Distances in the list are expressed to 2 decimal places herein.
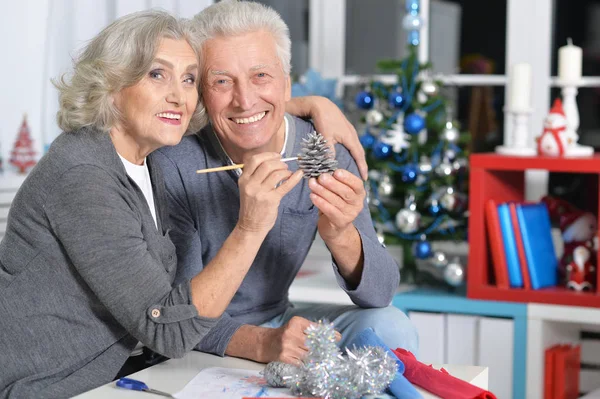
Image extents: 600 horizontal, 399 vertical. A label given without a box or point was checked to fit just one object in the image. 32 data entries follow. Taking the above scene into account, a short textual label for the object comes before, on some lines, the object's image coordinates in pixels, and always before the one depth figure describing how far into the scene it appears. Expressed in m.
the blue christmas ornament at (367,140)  2.98
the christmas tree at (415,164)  2.91
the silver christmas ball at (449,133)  2.89
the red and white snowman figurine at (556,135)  2.78
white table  1.45
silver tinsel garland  1.37
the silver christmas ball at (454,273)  2.90
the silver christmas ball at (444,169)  2.88
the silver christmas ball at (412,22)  3.05
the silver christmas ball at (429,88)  2.95
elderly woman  1.51
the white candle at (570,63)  2.89
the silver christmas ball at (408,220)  2.90
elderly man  1.75
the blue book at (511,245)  2.81
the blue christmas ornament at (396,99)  2.96
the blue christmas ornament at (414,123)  2.90
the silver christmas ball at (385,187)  2.92
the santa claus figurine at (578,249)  2.75
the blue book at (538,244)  2.79
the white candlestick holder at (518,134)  2.88
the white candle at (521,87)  2.89
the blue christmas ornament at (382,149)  2.94
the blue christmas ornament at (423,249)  2.94
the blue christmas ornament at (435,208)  2.90
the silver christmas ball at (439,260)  2.96
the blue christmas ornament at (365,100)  3.01
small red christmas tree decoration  3.17
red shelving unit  2.69
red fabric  1.40
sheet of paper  1.42
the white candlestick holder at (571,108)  2.85
